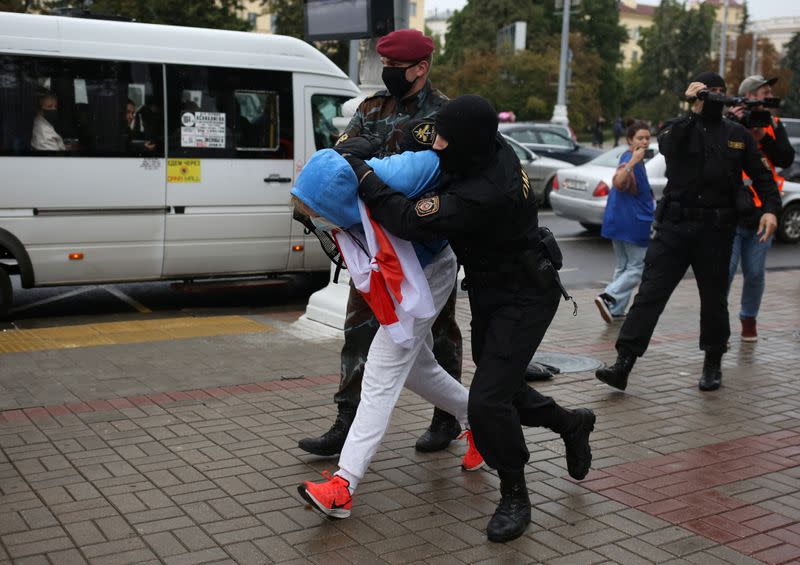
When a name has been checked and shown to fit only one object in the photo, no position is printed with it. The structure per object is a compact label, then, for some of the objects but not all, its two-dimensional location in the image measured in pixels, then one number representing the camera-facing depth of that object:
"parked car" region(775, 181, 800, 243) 16.41
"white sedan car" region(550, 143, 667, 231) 15.33
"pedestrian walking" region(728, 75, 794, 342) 7.33
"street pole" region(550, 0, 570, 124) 36.41
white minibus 8.88
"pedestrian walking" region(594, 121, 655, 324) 9.08
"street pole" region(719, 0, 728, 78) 60.88
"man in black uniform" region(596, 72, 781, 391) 6.50
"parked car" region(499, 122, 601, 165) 22.28
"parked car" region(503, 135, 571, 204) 19.73
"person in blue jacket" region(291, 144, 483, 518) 4.15
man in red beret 4.78
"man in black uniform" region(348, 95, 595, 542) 4.05
